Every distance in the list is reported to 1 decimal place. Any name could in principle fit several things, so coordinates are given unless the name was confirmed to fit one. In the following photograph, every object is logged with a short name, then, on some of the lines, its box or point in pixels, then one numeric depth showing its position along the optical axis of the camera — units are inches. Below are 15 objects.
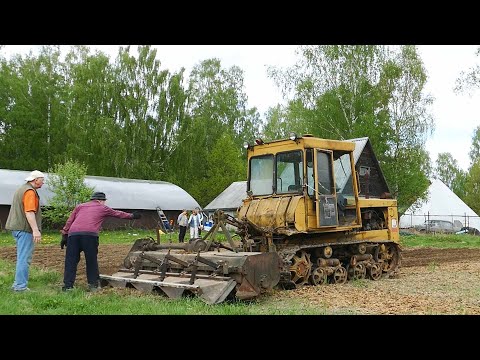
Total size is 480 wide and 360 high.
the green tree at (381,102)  1229.1
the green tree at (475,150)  2719.0
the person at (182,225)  868.0
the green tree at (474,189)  2453.2
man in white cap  324.2
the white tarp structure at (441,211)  1642.5
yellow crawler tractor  330.6
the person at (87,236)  343.3
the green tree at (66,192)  1203.2
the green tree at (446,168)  3186.5
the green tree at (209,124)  1702.8
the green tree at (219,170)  1918.1
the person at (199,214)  919.2
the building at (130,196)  1266.0
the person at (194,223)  871.1
